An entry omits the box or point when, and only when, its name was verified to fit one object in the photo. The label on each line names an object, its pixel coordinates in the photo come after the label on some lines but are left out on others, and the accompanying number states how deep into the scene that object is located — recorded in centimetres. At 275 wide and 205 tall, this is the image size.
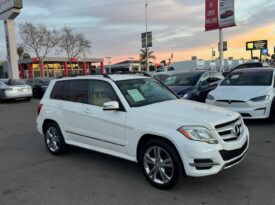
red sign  1687
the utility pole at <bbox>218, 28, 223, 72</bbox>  1768
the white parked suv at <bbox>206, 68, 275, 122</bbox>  589
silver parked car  1251
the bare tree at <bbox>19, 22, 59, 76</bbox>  3105
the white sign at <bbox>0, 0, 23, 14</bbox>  1778
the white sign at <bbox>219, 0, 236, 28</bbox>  1628
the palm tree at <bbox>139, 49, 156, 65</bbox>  6135
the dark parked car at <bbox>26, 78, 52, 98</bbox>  1409
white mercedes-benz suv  288
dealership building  4048
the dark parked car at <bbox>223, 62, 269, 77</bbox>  1576
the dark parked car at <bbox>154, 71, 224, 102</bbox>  723
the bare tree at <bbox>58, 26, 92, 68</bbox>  3446
